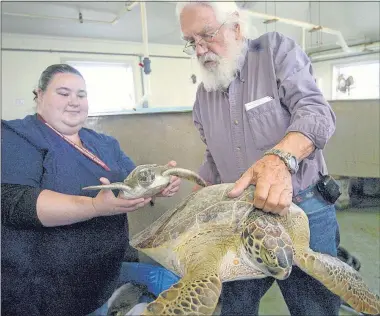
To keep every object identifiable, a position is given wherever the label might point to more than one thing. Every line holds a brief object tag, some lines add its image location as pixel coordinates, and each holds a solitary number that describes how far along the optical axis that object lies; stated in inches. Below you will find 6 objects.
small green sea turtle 27.3
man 28.5
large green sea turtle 28.0
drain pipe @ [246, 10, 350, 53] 105.4
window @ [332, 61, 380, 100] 287.9
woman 24.5
